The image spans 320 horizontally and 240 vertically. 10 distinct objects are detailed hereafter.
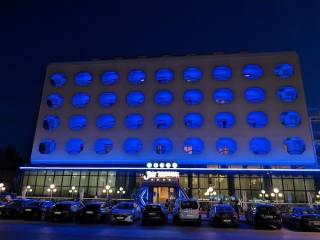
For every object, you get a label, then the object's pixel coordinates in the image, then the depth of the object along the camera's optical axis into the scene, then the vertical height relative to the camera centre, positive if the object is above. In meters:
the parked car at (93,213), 24.17 -0.40
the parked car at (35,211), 24.84 -0.36
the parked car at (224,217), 21.86 -0.46
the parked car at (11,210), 25.78 -0.33
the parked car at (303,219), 20.83 -0.46
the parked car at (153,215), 22.98 -0.43
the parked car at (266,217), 21.73 -0.38
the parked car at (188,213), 22.91 -0.22
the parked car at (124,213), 22.78 -0.34
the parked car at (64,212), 23.66 -0.37
